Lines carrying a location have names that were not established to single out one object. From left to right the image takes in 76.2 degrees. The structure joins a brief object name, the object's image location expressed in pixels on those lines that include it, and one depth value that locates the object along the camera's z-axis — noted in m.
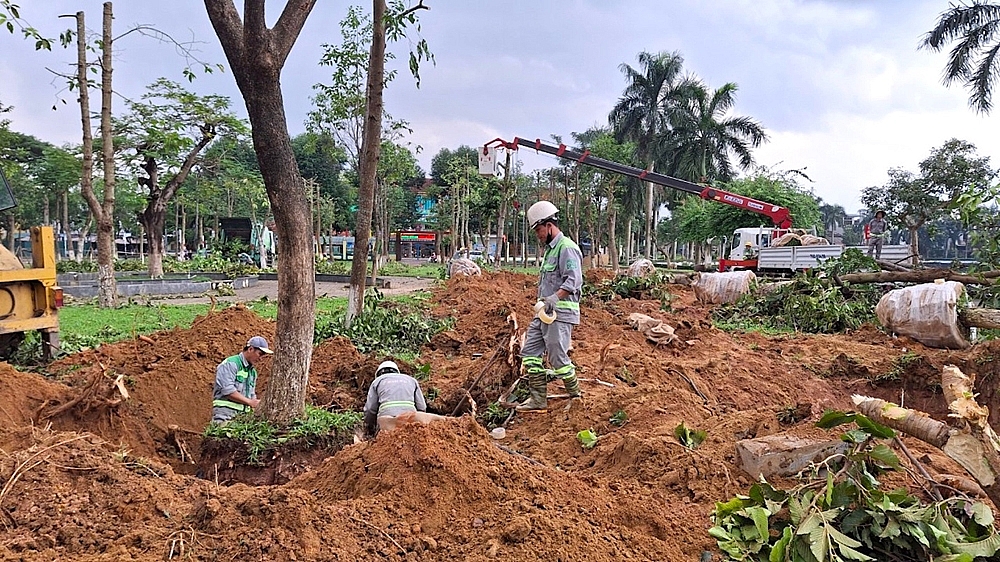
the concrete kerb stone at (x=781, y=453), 3.43
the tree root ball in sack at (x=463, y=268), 20.43
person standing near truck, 17.30
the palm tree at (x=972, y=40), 20.88
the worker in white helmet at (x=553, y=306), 5.93
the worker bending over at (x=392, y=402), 5.19
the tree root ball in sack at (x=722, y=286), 13.80
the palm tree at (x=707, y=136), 34.47
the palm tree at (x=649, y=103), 35.03
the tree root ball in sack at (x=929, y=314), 8.36
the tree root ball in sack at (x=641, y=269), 19.77
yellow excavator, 6.95
